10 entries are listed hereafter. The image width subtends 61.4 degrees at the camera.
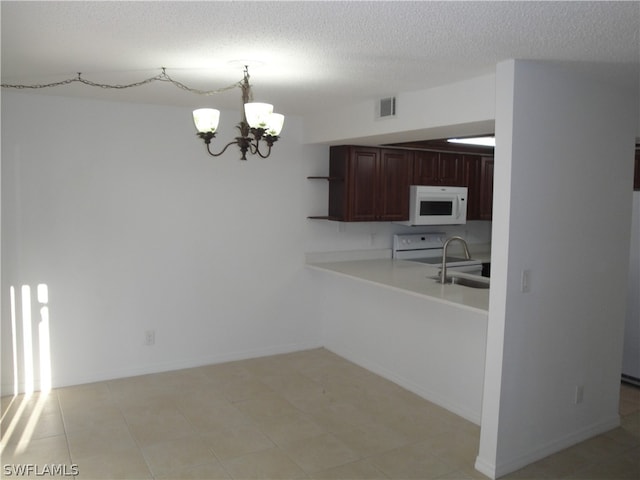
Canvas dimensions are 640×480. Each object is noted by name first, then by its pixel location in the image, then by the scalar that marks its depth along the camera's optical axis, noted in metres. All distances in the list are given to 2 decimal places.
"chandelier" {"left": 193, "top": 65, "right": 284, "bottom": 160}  2.56
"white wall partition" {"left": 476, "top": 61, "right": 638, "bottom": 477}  2.93
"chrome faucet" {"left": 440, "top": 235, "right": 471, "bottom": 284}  4.16
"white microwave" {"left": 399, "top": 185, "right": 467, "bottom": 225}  5.25
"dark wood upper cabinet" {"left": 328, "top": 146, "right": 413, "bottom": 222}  4.99
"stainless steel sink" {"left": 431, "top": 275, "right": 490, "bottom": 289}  4.41
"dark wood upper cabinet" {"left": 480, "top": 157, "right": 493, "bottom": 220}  5.75
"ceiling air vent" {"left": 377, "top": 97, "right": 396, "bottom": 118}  3.82
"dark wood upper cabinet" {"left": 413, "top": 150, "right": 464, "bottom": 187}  5.28
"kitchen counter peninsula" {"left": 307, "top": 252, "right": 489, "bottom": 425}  3.81
